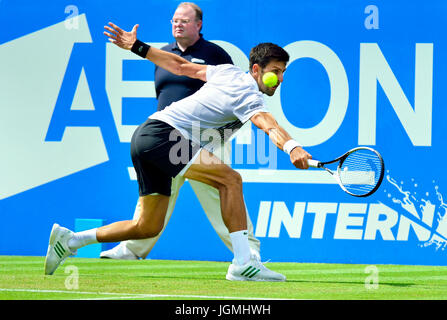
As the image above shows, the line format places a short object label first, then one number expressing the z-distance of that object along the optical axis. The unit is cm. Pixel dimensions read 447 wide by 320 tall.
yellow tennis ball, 1089
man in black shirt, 1310
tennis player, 1052
